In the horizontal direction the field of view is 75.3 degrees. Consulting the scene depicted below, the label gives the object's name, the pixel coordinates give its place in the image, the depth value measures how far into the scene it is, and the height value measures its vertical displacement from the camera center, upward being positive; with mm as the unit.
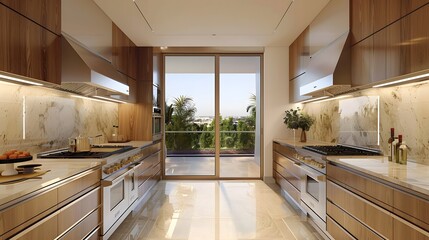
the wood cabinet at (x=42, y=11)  1901 +839
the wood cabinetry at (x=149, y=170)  3766 -720
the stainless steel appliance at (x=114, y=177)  2500 -533
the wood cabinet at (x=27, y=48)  1775 +544
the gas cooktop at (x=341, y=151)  2763 -293
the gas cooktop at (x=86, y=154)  2551 -297
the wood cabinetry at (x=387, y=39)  1836 +651
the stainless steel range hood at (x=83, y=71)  2420 +479
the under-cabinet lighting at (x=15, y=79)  1969 +335
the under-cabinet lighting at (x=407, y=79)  2013 +352
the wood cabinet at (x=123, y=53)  3783 +1056
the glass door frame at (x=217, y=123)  5660 +5
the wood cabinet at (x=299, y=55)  4113 +1125
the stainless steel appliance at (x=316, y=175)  2779 -548
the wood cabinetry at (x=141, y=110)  4828 +231
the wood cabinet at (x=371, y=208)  1504 -561
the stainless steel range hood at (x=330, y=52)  2742 +783
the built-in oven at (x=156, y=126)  4910 -56
